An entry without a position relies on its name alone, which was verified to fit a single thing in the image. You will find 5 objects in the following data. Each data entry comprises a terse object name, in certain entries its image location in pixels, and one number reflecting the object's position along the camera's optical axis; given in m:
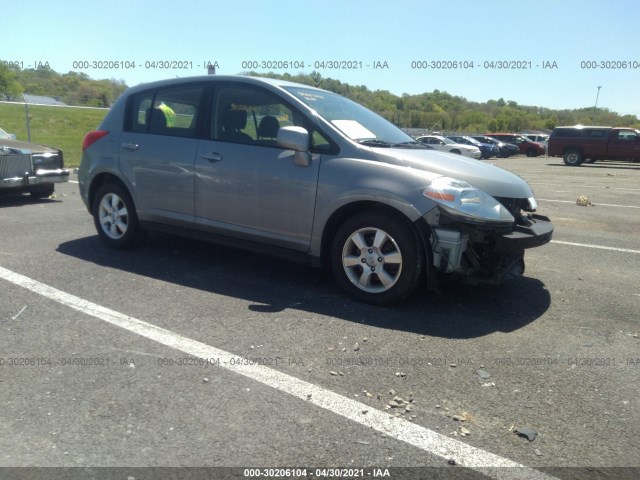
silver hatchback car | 4.12
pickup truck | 26.77
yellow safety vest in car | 5.47
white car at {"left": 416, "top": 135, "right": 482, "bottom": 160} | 29.25
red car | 39.53
